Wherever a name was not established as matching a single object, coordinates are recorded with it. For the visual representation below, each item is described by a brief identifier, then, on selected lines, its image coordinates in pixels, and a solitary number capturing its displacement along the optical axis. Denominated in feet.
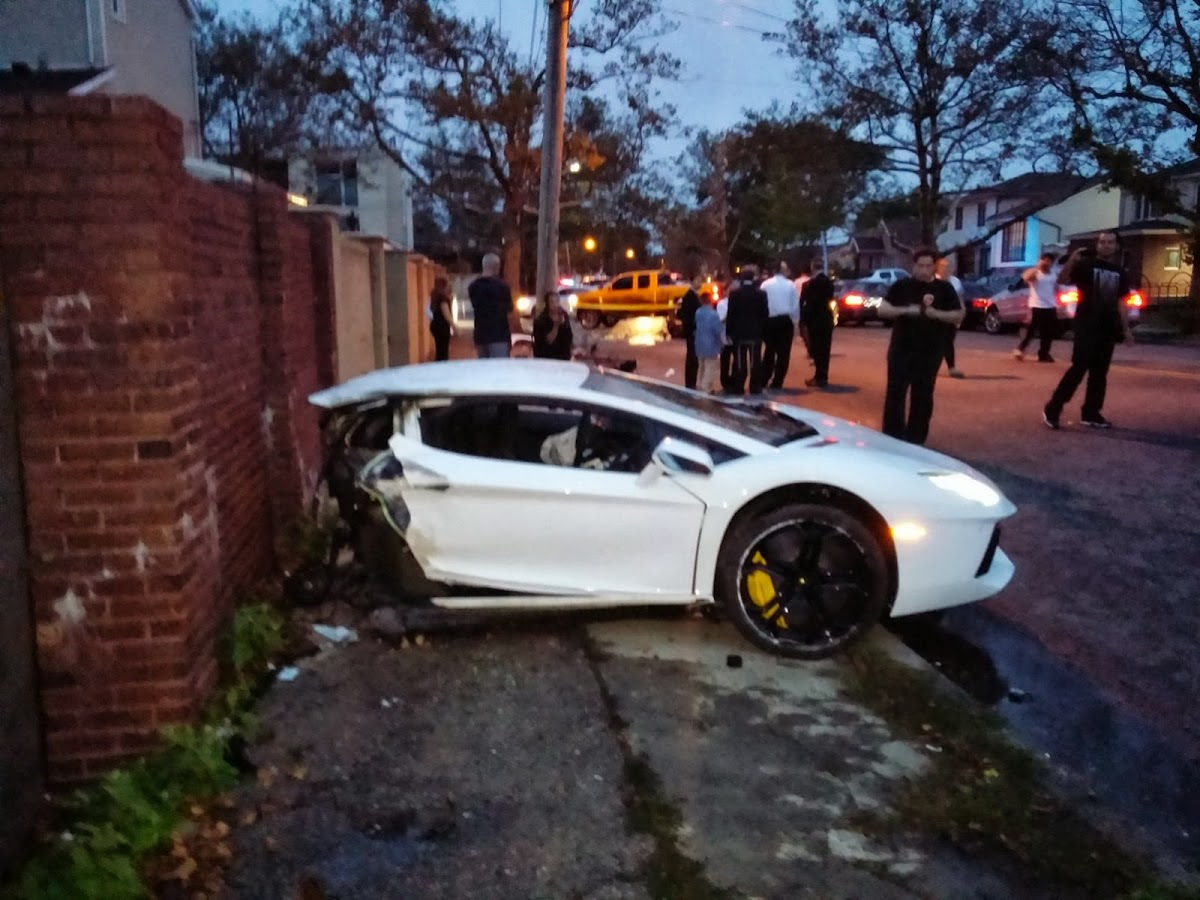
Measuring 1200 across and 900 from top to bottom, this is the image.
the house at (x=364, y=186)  144.36
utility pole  49.78
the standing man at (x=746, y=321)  44.45
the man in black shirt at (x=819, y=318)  48.91
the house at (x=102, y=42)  63.93
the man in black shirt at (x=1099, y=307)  34.96
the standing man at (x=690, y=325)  46.26
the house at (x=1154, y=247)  135.33
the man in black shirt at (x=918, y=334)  30.27
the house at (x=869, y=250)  244.42
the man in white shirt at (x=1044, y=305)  56.18
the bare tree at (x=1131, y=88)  81.97
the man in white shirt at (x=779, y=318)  47.67
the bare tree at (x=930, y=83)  112.78
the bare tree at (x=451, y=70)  106.83
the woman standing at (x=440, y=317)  53.62
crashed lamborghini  17.26
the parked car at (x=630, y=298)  123.44
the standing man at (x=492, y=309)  40.75
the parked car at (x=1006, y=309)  91.20
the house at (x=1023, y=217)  156.66
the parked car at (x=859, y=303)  112.47
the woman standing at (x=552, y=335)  41.75
